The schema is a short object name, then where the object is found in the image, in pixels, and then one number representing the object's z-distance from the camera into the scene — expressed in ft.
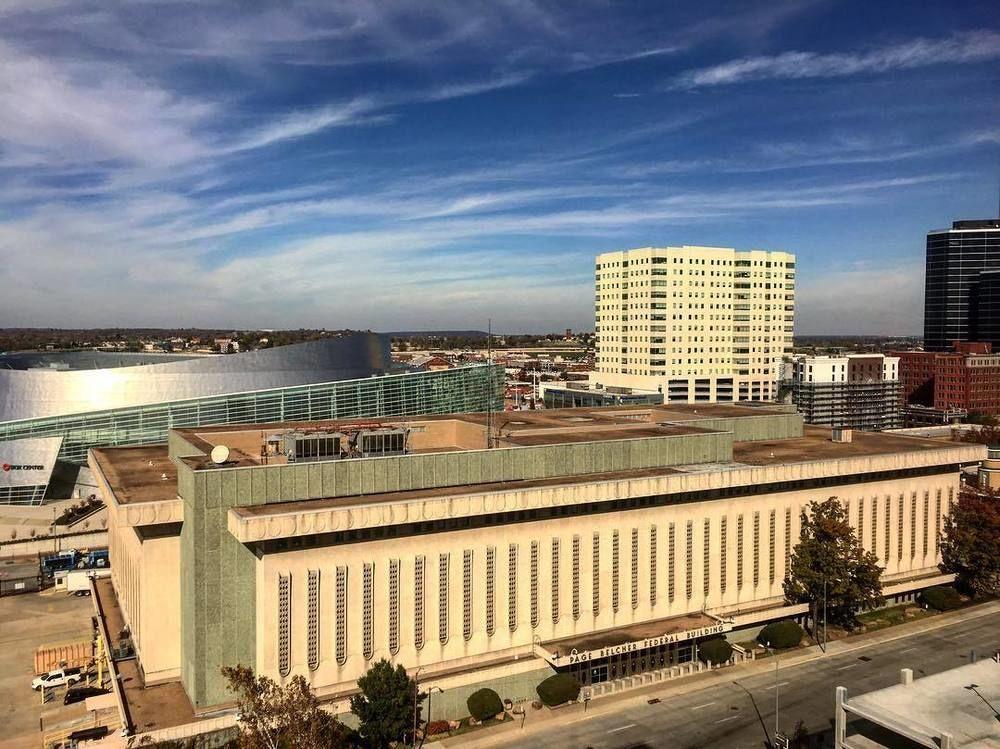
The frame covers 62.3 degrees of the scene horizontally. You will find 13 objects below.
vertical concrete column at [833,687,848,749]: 122.11
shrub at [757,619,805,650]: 189.57
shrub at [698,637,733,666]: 179.32
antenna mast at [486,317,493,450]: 198.92
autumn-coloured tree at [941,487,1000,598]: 221.66
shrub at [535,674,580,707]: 160.04
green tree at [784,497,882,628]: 194.70
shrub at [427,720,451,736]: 151.53
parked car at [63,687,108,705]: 171.53
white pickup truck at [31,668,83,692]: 177.16
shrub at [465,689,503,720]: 154.20
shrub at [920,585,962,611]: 216.74
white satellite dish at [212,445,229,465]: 163.02
